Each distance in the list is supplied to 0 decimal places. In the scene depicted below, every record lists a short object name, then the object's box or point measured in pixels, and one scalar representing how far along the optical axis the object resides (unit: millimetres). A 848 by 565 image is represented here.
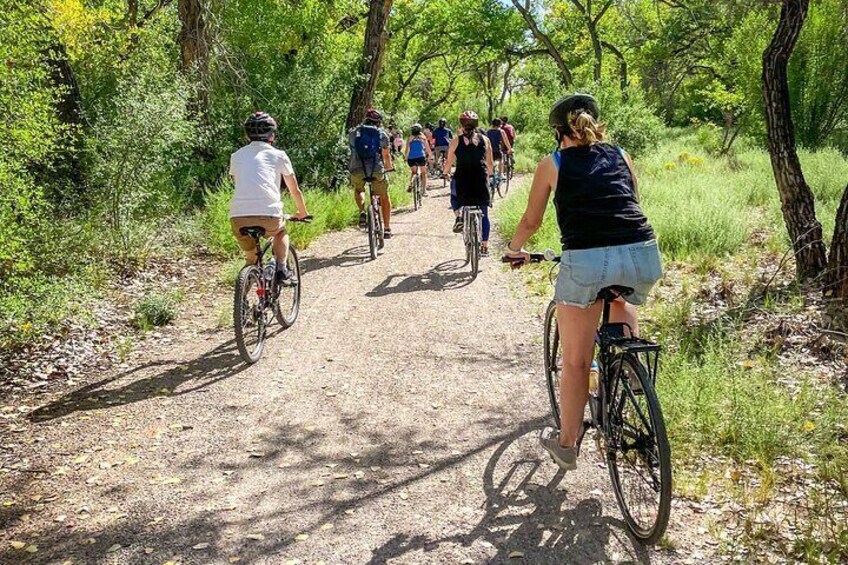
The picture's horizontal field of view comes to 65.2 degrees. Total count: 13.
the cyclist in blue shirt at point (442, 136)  19439
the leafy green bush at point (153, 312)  7422
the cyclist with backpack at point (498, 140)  16516
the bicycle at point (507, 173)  19438
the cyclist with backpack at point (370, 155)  10734
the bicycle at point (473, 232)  9398
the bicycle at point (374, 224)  10695
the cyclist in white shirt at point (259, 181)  6352
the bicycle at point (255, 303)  6113
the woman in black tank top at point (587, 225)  3281
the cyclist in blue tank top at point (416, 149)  15636
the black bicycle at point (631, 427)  3070
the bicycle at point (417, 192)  16516
